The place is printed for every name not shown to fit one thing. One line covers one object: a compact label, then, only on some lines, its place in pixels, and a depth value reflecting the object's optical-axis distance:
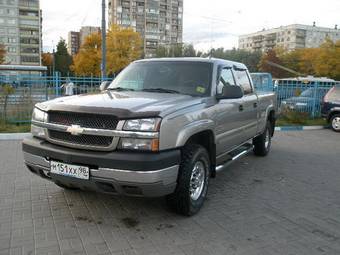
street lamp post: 15.70
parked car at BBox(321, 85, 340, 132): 12.48
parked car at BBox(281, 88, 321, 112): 14.55
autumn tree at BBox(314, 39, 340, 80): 43.78
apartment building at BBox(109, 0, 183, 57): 95.75
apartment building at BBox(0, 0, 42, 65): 85.56
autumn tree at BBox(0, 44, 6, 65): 51.69
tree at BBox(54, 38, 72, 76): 67.61
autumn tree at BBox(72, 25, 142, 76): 42.47
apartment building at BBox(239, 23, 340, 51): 108.88
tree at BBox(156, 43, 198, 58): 59.69
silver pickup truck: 3.50
